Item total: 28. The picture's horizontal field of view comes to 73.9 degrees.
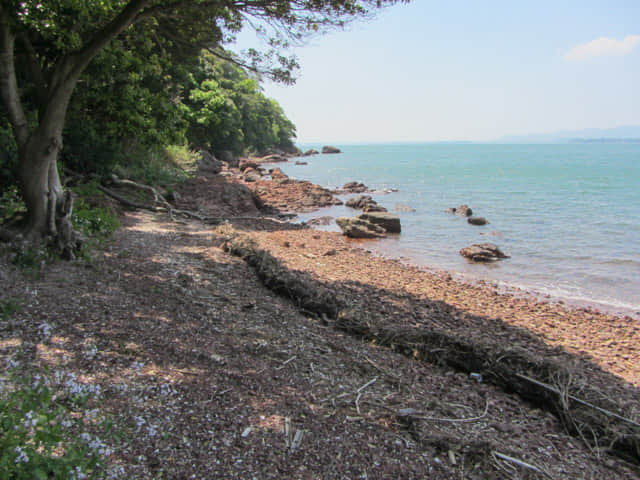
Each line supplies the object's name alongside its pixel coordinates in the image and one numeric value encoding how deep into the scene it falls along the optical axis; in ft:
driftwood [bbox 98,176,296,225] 41.83
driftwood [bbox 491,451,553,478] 10.53
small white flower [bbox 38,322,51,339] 11.82
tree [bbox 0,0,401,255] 19.46
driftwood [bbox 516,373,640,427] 13.15
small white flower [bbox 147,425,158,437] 8.96
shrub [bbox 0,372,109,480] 6.56
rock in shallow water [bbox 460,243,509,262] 45.62
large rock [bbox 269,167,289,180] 112.44
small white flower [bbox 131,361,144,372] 10.99
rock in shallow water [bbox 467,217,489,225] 67.83
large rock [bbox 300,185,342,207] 82.28
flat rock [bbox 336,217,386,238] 55.57
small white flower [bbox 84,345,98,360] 11.74
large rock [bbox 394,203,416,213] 80.59
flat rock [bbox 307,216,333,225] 64.39
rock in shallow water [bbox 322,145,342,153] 398.01
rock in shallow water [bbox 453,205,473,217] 76.07
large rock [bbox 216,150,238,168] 155.53
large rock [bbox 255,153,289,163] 220.49
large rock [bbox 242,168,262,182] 105.02
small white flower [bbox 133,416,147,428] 9.43
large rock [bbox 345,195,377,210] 81.22
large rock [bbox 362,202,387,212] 73.36
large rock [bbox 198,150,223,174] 99.50
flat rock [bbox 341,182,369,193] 108.88
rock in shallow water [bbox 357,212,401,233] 60.23
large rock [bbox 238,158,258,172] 135.53
